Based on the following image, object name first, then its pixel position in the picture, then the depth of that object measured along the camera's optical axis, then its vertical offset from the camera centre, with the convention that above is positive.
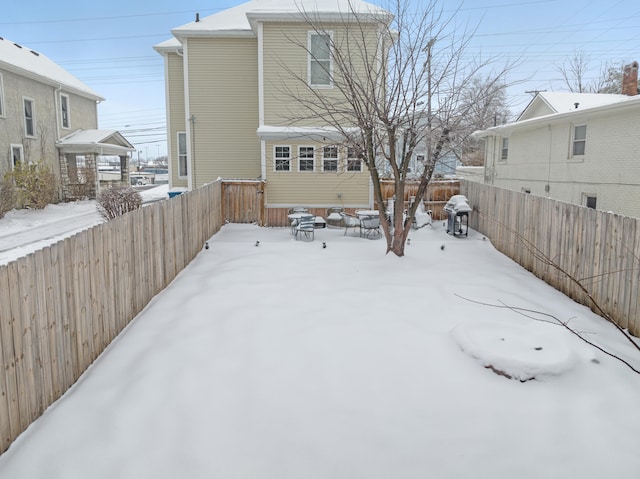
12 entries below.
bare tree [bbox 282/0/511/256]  9.12 +1.74
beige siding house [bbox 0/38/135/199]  19.81 +2.75
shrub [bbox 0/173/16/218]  17.02 -0.59
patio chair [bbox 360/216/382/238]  12.18 -1.19
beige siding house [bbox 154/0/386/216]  15.00 +2.62
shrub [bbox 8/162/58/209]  18.81 -0.27
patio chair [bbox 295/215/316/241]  11.88 -1.23
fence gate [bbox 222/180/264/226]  14.67 -0.72
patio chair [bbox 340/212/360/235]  12.93 -1.18
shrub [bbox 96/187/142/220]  14.87 -0.77
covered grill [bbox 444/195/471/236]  12.55 -0.96
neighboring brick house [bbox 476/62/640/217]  12.59 +0.91
